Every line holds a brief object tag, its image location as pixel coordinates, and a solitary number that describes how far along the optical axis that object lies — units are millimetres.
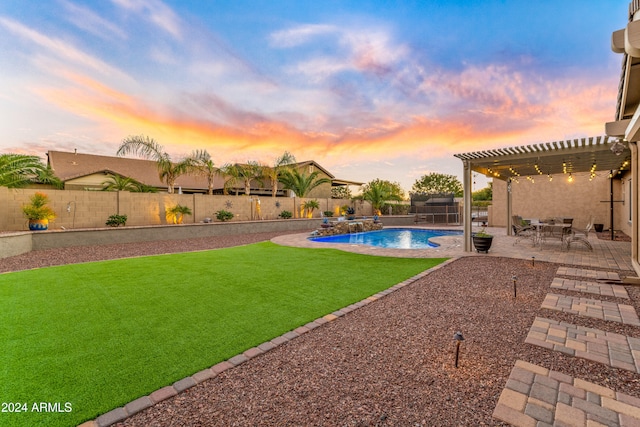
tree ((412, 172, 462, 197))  54031
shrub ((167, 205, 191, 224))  15052
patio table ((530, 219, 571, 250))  9555
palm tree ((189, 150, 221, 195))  16828
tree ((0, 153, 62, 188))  11586
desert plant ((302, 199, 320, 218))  21797
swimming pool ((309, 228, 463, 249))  13713
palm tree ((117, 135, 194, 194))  14992
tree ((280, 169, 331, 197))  22062
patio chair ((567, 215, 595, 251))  8886
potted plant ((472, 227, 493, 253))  8992
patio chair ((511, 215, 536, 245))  11508
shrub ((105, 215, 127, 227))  12812
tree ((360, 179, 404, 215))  25281
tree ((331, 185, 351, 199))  34084
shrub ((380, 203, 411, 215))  26188
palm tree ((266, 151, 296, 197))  20812
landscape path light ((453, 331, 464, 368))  2668
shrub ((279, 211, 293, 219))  20297
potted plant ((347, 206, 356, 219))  23831
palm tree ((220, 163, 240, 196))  18812
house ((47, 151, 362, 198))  20031
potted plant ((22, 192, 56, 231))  10508
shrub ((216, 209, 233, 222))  16844
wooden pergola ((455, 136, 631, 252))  7909
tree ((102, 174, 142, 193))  14773
